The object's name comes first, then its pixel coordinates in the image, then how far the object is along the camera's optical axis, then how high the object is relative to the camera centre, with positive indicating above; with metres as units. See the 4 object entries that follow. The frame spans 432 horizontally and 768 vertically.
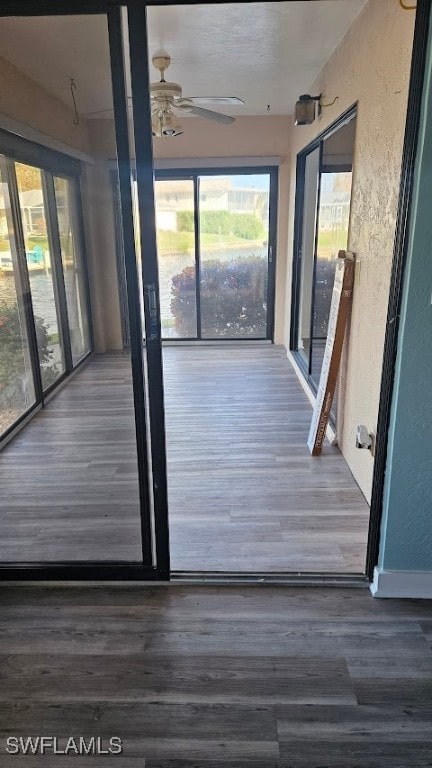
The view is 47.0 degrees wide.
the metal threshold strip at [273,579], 2.17 -1.47
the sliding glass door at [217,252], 5.89 -0.25
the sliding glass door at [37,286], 3.59 -0.44
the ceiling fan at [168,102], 3.32 +0.86
